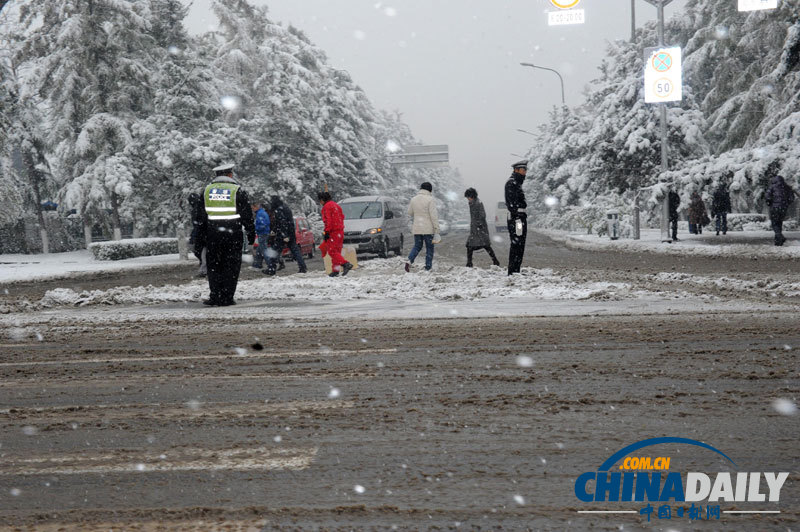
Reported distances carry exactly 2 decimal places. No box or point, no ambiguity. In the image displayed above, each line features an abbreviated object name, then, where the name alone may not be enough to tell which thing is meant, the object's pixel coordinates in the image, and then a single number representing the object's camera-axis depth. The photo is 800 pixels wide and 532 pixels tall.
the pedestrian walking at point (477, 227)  15.47
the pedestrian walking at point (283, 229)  17.83
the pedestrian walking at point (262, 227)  18.55
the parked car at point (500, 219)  70.62
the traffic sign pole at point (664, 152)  25.08
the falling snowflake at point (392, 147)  73.93
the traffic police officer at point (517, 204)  12.57
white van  22.55
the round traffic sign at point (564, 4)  23.44
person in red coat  15.00
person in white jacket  15.61
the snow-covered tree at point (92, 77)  32.69
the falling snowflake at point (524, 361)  5.55
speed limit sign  26.33
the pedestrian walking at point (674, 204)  26.97
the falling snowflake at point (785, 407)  4.01
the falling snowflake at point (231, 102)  39.22
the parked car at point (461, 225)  81.74
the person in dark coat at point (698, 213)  30.75
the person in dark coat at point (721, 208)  28.48
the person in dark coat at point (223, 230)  10.45
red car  27.02
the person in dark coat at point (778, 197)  20.34
